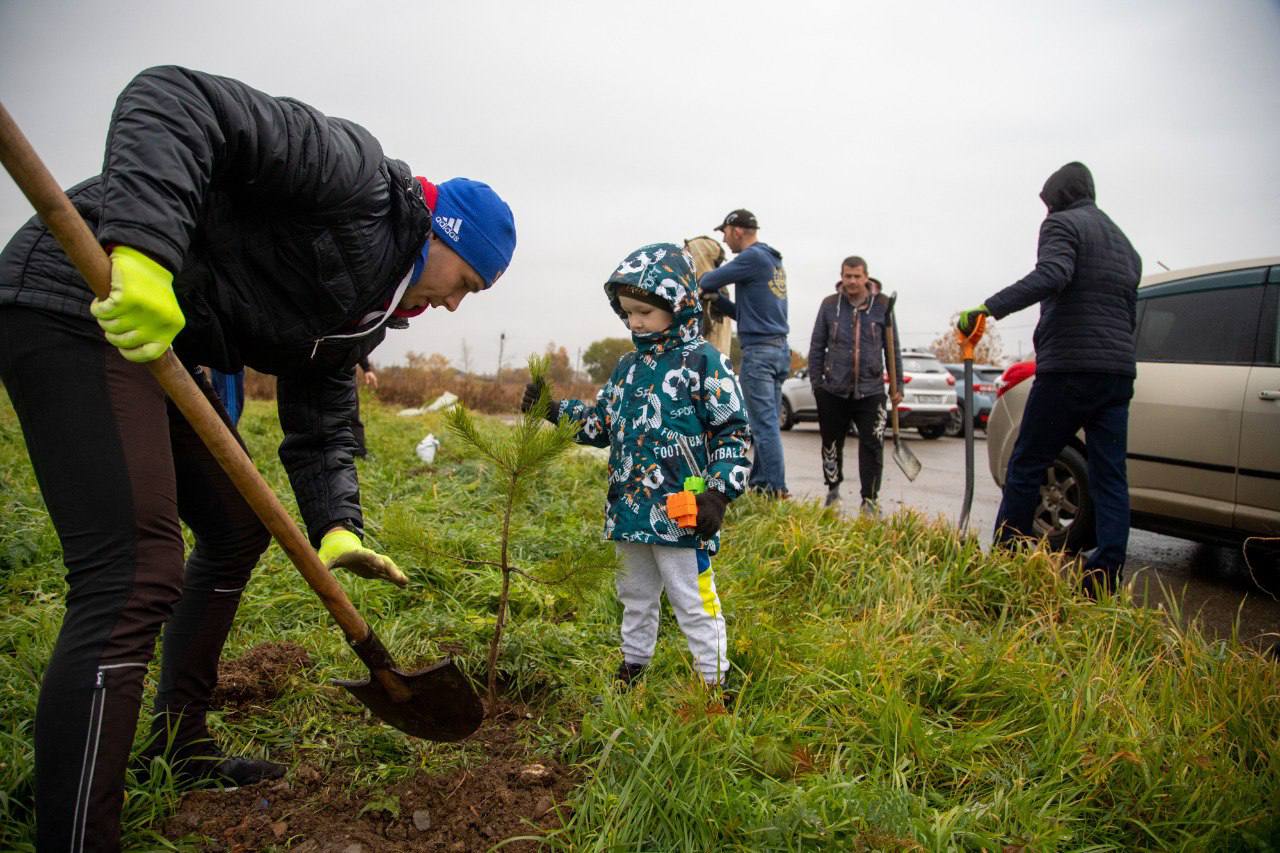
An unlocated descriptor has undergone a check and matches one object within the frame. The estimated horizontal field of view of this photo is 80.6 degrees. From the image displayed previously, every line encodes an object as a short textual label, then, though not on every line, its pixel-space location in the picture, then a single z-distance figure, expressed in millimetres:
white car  11766
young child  2291
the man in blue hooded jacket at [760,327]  5070
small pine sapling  2053
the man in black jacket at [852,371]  5141
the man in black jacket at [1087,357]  3453
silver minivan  3691
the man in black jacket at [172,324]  1236
